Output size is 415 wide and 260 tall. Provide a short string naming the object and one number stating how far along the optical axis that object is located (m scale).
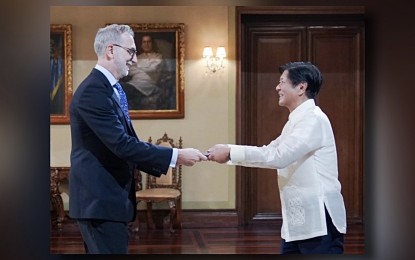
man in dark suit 3.34
